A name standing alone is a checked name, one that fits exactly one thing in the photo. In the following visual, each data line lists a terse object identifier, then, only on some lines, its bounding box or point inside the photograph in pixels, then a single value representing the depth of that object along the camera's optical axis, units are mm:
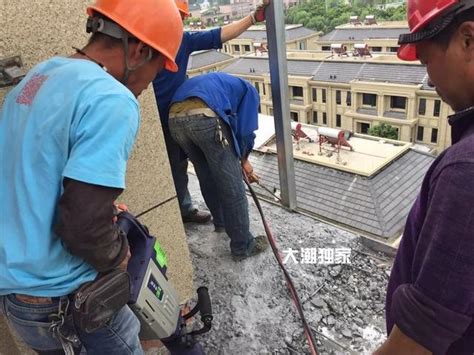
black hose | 2260
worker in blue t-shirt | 1121
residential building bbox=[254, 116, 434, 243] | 7375
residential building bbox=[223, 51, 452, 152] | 15281
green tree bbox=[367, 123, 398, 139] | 15859
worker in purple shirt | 847
